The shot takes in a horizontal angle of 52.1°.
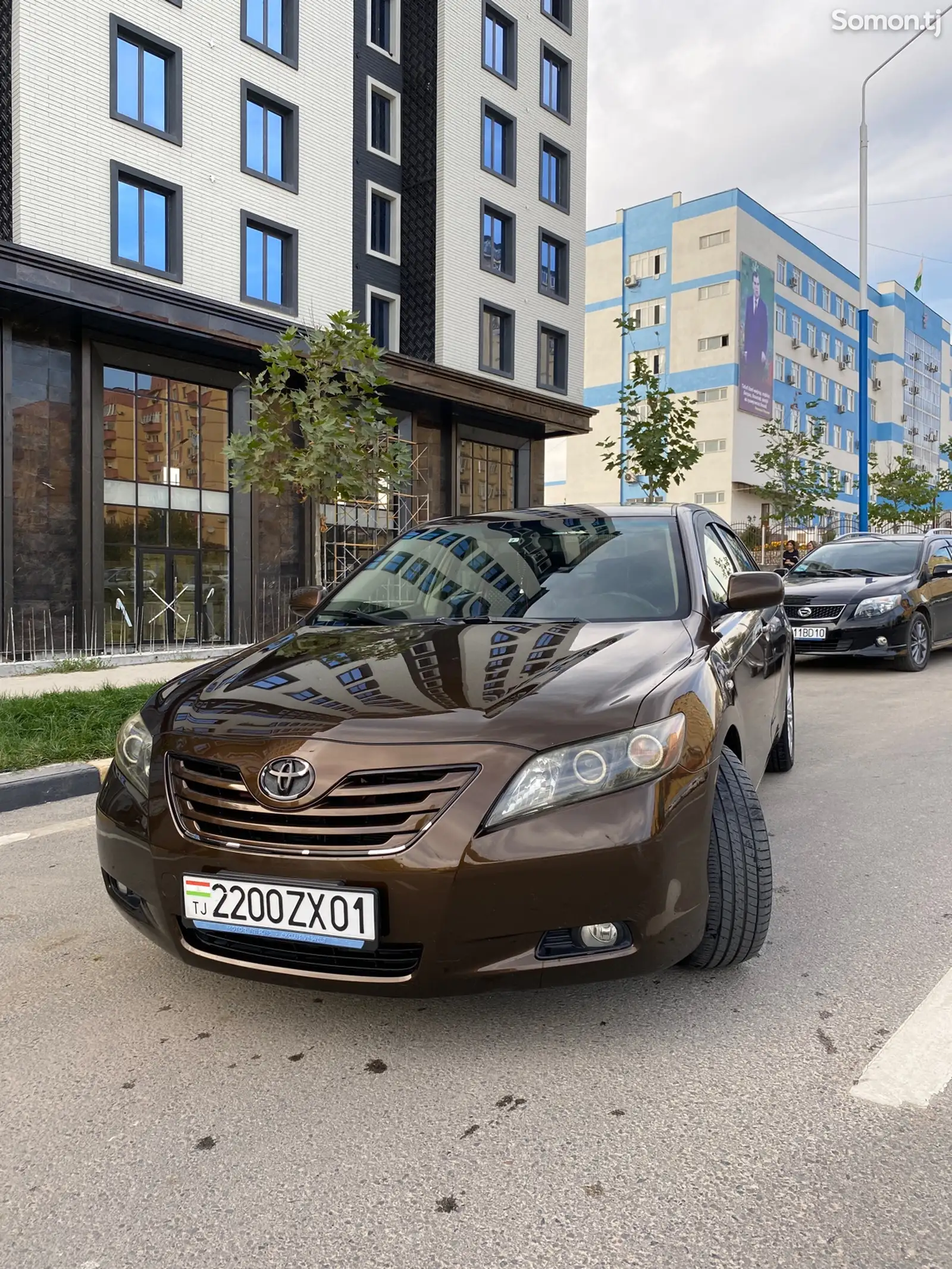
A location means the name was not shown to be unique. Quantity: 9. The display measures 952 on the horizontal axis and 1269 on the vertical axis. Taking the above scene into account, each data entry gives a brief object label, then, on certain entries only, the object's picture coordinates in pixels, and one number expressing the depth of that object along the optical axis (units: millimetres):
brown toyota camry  2225
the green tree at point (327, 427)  11547
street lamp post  20703
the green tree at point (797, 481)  25625
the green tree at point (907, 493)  32531
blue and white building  46781
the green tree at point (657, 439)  16828
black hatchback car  9969
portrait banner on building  47312
